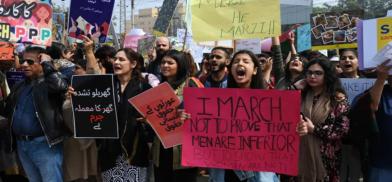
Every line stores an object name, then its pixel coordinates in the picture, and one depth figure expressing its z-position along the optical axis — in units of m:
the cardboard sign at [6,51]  6.07
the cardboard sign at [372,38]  3.65
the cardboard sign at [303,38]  8.09
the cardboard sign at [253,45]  6.63
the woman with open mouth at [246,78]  3.79
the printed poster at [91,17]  5.90
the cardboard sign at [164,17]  8.04
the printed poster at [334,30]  7.52
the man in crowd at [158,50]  6.56
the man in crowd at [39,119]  4.81
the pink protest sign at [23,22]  5.79
